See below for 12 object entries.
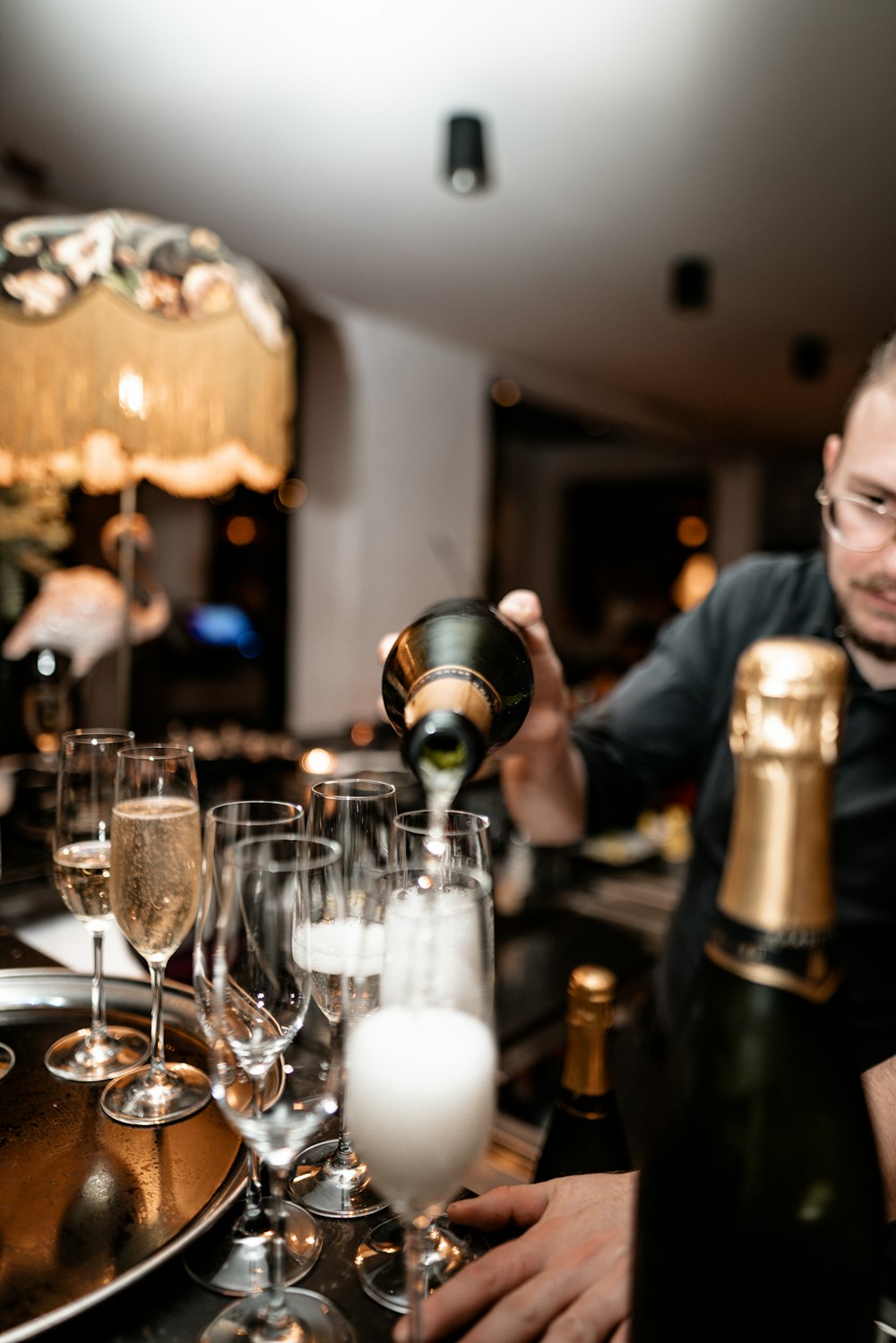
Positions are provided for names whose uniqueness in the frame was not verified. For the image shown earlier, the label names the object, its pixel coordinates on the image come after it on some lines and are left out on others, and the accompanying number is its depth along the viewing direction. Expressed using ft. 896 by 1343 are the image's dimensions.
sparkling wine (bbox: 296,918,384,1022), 2.06
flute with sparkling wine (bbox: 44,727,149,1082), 2.66
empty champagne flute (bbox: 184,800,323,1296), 1.85
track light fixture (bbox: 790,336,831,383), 14.25
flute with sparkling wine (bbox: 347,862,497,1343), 1.58
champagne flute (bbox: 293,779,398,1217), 2.08
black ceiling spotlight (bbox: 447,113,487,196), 7.43
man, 1.68
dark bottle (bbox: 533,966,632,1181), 2.31
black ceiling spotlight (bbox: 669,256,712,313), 10.90
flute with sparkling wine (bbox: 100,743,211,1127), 2.48
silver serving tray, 1.74
